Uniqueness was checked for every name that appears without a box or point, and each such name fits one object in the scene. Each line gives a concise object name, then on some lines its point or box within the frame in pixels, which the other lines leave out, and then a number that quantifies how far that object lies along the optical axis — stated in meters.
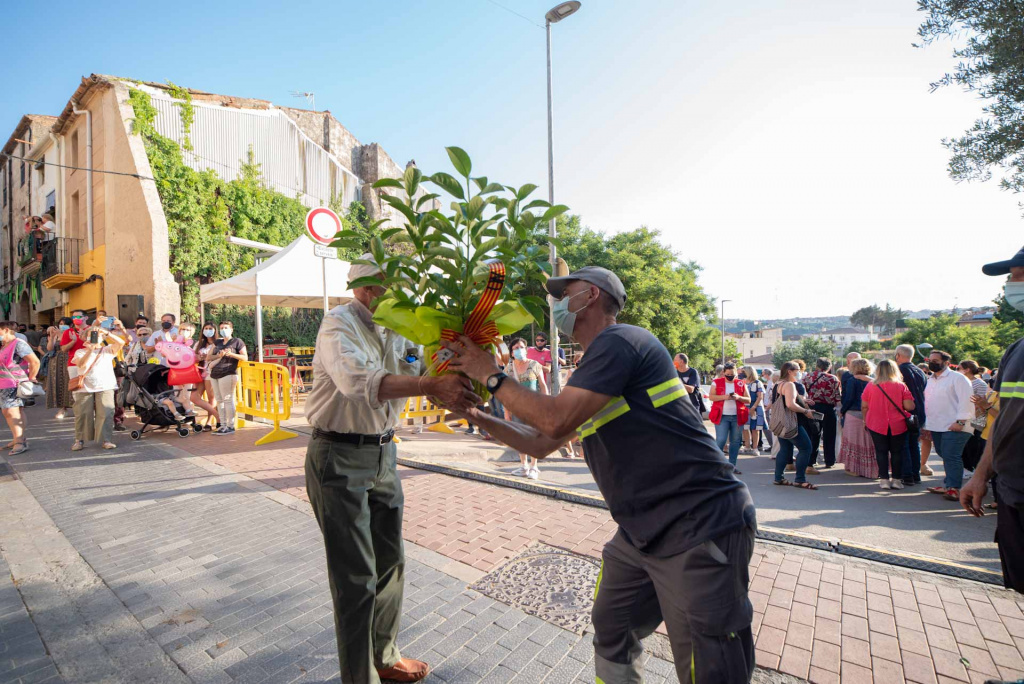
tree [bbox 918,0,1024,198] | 8.94
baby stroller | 9.05
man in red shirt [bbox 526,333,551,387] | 11.91
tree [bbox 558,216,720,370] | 30.25
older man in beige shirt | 2.34
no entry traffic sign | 6.98
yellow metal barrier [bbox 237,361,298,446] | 8.73
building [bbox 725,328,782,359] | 108.54
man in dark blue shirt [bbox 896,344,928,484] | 7.19
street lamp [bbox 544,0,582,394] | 10.28
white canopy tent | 10.11
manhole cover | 3.32
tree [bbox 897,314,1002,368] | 28.62
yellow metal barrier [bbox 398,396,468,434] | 10.01
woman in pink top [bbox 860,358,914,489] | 6.97
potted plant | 1.98
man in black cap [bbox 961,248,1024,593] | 2.51
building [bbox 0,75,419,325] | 16.36
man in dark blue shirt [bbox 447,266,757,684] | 1.80
